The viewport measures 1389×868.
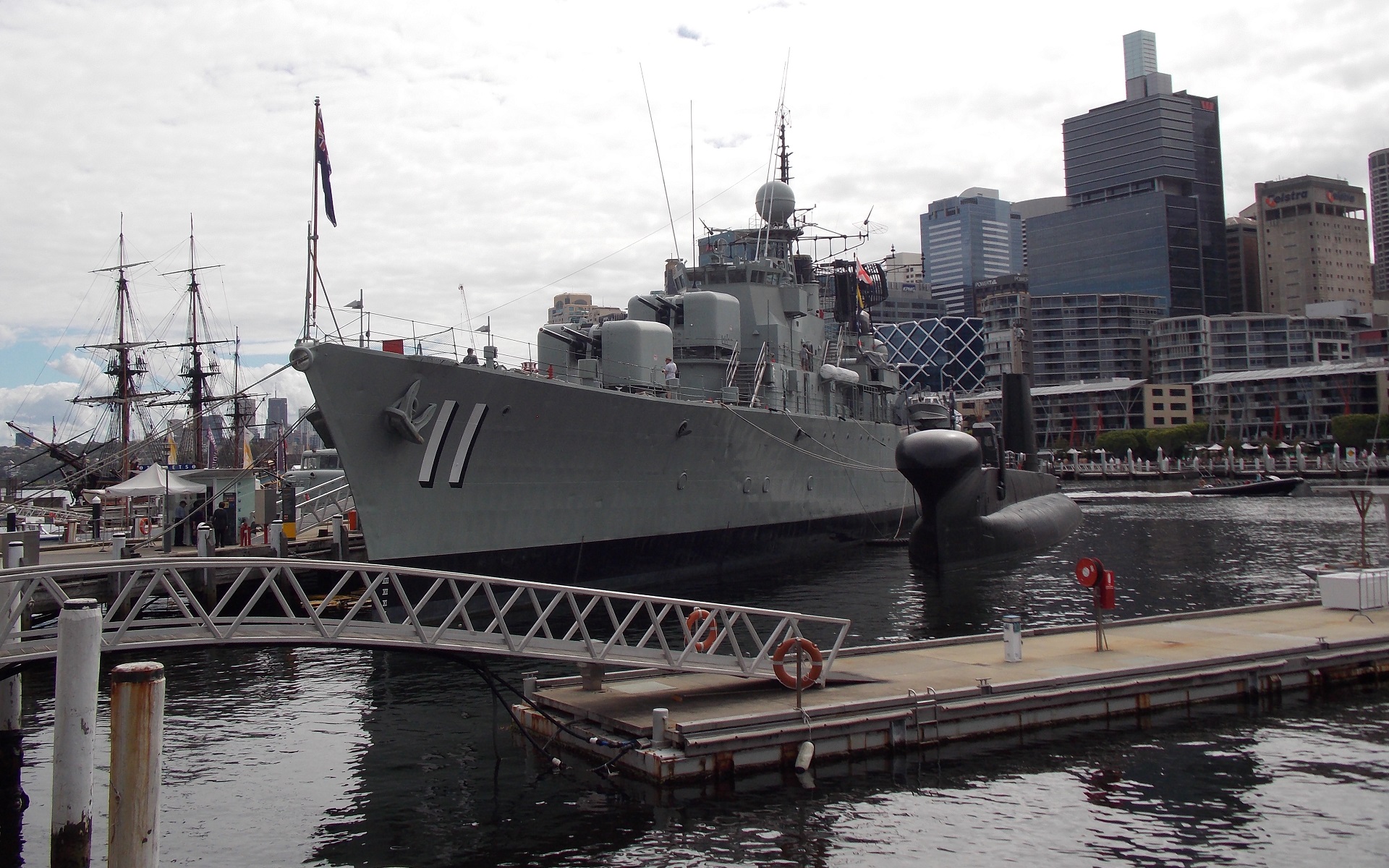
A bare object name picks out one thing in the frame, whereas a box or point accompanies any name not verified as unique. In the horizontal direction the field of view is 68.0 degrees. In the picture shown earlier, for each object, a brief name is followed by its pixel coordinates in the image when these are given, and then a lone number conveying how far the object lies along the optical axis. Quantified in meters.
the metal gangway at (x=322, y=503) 29.67
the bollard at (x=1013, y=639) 12.99
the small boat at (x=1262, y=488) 64.88
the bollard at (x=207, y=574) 20.77
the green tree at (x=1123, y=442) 102.69
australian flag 17.52
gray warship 17.69
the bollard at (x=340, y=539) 22.59
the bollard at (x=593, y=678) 12.11
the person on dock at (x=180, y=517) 25.98
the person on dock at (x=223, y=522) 24.91
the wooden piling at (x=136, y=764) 6.91
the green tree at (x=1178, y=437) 100.31
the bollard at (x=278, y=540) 22.14
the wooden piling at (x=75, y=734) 7.58
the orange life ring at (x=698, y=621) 12.11
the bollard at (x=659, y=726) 10.13
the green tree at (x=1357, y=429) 86.50
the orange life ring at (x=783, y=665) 11.31
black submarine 27.41
